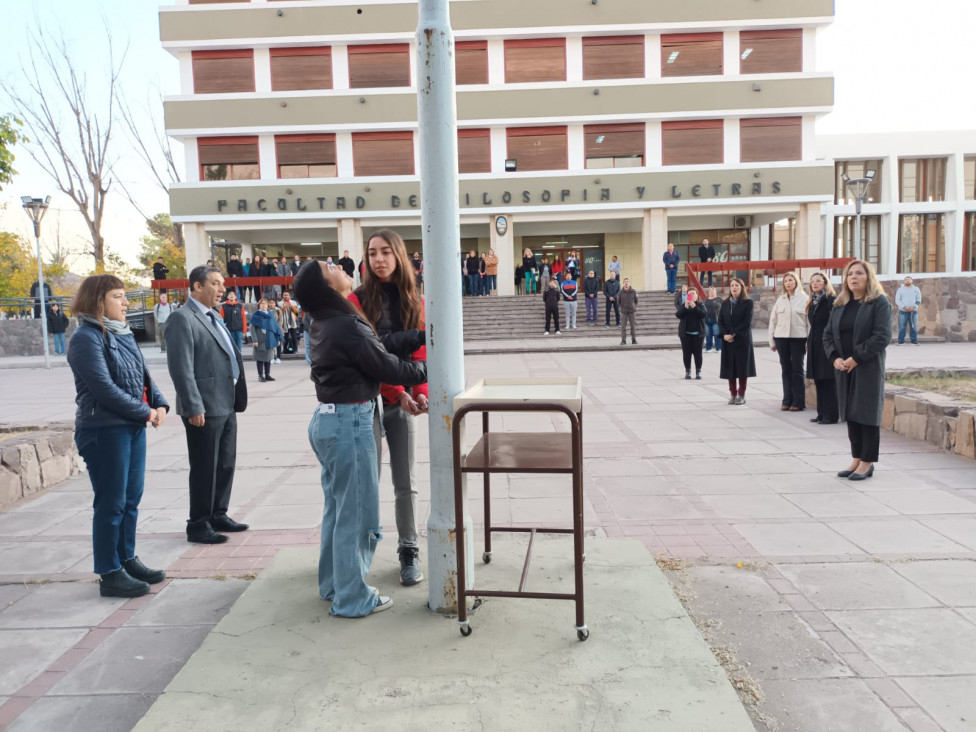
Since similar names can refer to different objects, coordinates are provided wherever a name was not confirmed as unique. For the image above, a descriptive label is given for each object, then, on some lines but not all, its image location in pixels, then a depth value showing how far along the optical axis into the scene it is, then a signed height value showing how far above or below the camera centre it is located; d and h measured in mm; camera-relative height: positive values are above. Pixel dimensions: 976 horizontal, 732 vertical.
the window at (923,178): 38469 +5895
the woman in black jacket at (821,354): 8594 -681
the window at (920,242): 38188 +2565
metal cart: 3078 -670
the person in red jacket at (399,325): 3881 -104
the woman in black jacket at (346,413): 3371 -488
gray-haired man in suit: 4770 -494
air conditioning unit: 33875 +3406
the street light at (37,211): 20219 +2864
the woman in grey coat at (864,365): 5980 -583
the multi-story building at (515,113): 29641 +7569
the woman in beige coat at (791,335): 9383 -497
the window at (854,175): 38031 +6095
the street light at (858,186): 19125 +2796
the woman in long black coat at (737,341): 10180 -601
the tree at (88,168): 39000 +7761
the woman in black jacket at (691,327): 12534 -491
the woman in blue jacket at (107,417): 3998 -560
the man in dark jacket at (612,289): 23578 +357
